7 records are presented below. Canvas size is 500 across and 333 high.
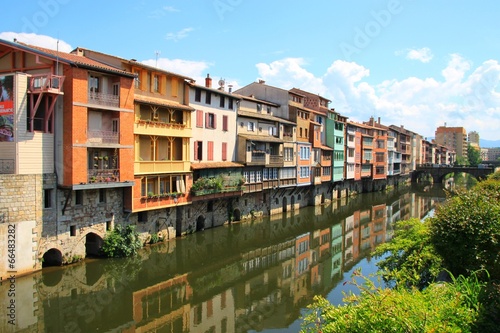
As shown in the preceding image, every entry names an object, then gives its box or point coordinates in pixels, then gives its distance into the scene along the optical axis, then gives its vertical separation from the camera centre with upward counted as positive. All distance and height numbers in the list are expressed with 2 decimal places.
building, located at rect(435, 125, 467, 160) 199.12 +8.67
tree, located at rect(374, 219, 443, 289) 16.23 -4.03
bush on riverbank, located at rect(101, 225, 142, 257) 27.12 -5.55
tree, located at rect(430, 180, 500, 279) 13.01 -2.36
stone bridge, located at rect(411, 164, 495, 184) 94.00 -1.58
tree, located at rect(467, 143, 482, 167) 187.06 +3.68
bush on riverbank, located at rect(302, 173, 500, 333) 7.75 -2.92
